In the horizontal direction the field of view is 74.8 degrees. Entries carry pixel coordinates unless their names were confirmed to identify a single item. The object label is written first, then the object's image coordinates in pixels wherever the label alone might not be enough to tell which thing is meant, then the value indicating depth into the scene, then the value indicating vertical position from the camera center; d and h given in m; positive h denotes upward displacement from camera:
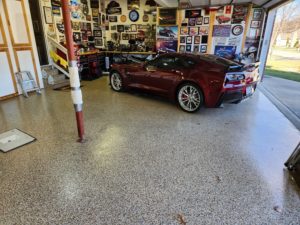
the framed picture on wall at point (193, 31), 6.57 +0.24
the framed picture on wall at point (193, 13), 6.39 +0.79
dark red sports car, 3.53 -0.75
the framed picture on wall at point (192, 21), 6.50 +0.55
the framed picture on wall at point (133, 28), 8.05 +0.38
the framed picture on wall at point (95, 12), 7.85 +0.95
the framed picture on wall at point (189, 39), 6.71 -0.03
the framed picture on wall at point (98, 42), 8.35 -0.18
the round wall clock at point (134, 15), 7.86 +0.84
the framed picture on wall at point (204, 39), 6.55 -0.01
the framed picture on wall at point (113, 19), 8.19 +0.73
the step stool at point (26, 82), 4.97 -1.10
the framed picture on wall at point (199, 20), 6.42 +0.57
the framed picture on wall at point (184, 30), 6.67 +0.27
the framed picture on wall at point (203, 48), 6.67 -0.30
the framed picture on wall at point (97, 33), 8.19 +0.17
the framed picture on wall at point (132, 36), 8.19 +0.05
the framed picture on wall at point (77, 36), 7.09 +0.04
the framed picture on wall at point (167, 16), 6.65 +0.72
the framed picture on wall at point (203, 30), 6.46 +0.27
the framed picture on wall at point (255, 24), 6.07 +0.45
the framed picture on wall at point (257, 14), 5.96 +0.73
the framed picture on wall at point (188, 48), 6.82 -0.31
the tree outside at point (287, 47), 9.46 -0.49
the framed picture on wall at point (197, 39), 6.62 -0.01
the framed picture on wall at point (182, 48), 6.89 -0.31
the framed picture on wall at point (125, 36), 8.30 +0.07
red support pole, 2.40 -0.45
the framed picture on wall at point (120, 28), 8.23 +0.38
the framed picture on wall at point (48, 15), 5.96 +0.63
